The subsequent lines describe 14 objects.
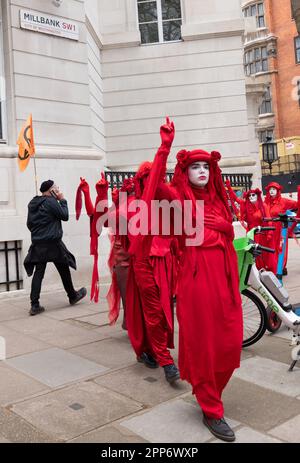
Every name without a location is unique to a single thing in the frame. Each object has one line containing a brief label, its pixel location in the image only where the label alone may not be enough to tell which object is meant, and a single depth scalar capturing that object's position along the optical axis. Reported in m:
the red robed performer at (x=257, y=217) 7.37
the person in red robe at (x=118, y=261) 4.74
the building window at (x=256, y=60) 46.06
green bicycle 4.27
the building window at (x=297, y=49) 43.16
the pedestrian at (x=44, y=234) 6.79
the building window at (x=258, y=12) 45.53
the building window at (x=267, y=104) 45.81
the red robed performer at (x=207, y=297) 3.12
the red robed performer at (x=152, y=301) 4.09
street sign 8.65
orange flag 7.35
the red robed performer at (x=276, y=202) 8.59
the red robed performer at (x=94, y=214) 5.07
